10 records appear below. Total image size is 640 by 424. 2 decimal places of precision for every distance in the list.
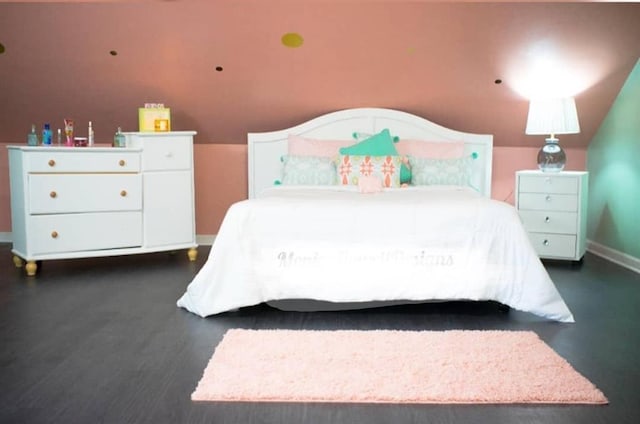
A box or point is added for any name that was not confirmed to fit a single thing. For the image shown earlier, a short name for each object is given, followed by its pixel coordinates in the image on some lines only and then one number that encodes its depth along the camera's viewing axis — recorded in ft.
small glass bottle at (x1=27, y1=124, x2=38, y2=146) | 14.11
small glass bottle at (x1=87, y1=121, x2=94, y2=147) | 14.66
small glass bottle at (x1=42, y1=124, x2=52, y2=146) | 14.43
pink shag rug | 6.93
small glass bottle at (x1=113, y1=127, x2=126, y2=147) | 15.03
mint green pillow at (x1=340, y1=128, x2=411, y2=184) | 15.23
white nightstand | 14.82
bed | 10.21
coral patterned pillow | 14.01
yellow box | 15.10
